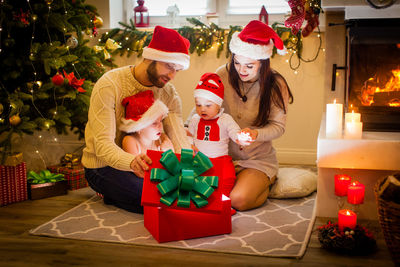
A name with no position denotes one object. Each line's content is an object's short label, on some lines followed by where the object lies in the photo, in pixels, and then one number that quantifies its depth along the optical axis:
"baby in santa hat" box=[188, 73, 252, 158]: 2.50
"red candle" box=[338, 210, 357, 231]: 1.94
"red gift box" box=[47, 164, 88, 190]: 2.94
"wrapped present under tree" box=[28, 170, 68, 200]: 2.73
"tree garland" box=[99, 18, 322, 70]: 3.58
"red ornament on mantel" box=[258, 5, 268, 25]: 3.61
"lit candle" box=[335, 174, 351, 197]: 2.18
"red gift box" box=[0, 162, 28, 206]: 2.59
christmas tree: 2.75
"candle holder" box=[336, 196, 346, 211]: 2.29
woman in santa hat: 2.51
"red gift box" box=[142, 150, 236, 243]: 1.88
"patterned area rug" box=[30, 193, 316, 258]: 1.94
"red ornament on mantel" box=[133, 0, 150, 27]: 3.98
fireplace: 2.57
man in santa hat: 2.25
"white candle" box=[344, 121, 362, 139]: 2.23
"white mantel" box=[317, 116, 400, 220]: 2.17
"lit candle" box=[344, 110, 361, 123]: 2.29
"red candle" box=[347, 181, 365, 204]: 2.09
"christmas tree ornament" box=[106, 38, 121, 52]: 3.33
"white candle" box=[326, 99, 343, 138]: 2.27
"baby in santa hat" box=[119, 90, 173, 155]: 2.35
